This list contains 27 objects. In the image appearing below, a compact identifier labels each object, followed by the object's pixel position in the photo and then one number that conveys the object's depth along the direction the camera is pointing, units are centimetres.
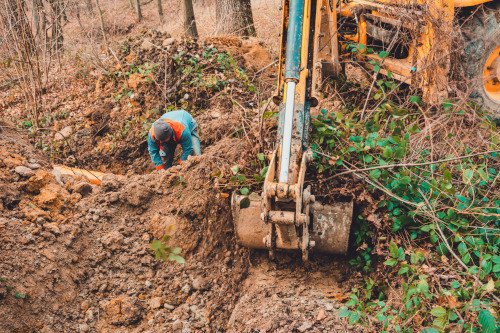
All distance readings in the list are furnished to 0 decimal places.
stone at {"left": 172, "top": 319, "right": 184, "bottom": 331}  337
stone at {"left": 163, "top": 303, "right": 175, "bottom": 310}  355
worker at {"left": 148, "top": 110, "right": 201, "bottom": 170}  520
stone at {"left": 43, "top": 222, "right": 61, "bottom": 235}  374
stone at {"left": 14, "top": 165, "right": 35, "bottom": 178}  413
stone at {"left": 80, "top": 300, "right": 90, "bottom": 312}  348
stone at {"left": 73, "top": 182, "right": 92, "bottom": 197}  427
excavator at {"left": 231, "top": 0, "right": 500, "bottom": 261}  297
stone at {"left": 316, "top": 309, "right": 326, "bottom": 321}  320
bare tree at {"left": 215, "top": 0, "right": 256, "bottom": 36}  809
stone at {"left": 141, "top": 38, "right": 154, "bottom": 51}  698
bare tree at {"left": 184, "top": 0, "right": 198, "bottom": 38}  965
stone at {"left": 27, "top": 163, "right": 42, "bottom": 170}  429
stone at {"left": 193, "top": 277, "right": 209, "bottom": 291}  371
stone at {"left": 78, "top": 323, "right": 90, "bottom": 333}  334
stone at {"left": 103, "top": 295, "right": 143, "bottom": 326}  343
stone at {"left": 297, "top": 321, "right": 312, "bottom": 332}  310
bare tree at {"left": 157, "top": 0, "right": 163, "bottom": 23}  1719
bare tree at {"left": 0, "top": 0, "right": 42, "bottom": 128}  561
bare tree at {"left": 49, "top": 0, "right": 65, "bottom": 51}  663
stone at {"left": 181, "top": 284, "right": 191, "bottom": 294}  368
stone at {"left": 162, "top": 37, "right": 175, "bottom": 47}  691
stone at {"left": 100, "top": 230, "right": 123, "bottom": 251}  385
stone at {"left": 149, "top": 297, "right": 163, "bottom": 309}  355
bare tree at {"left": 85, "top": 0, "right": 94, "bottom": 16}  1318
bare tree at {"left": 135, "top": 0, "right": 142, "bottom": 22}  1834
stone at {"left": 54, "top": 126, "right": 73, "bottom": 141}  675
